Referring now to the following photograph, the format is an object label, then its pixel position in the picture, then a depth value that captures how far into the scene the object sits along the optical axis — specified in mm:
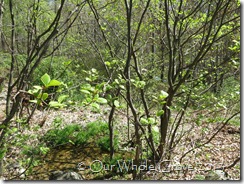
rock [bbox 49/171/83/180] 3201
